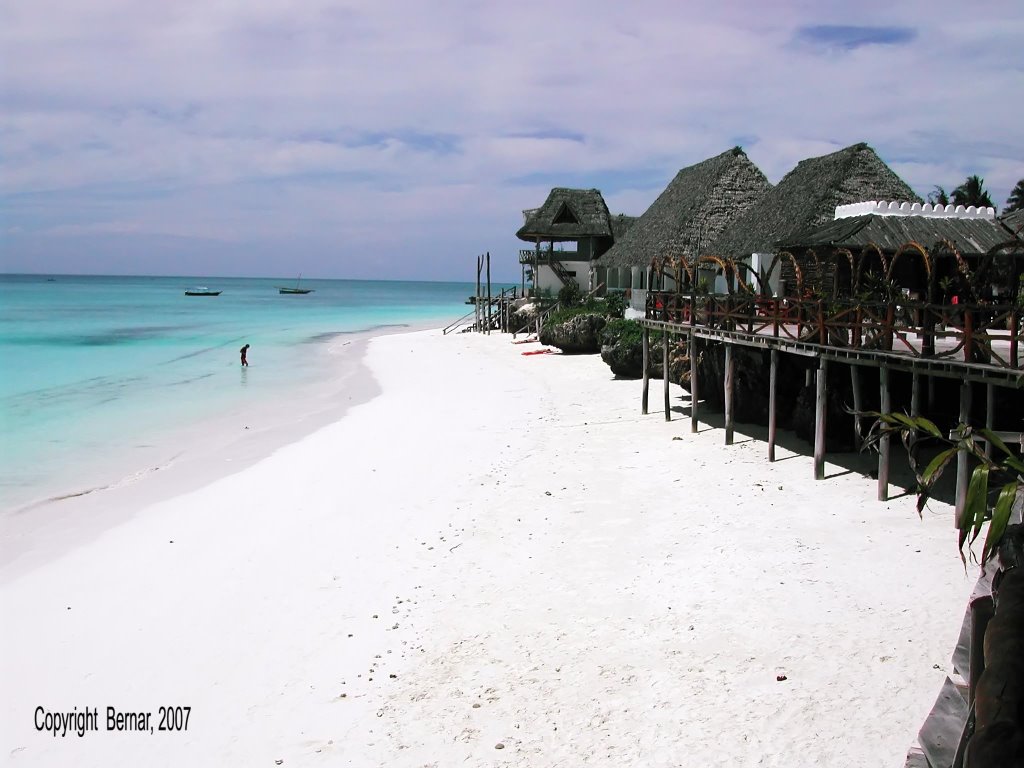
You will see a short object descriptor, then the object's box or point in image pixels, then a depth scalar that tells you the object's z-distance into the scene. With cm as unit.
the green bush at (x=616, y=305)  3158
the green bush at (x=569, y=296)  3669
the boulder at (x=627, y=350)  2259
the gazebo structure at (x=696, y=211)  2973
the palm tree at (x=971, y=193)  4381
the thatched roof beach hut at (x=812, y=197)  2155
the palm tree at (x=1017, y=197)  4526
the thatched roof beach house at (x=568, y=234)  4259
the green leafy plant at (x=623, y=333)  2312
